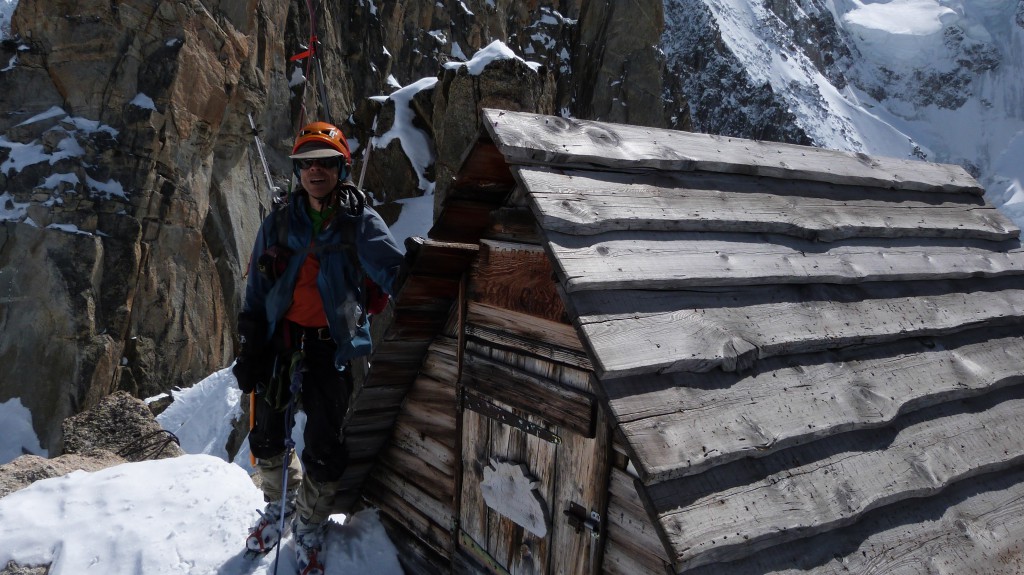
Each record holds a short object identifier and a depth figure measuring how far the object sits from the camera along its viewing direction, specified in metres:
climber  3.32
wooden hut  1.92
